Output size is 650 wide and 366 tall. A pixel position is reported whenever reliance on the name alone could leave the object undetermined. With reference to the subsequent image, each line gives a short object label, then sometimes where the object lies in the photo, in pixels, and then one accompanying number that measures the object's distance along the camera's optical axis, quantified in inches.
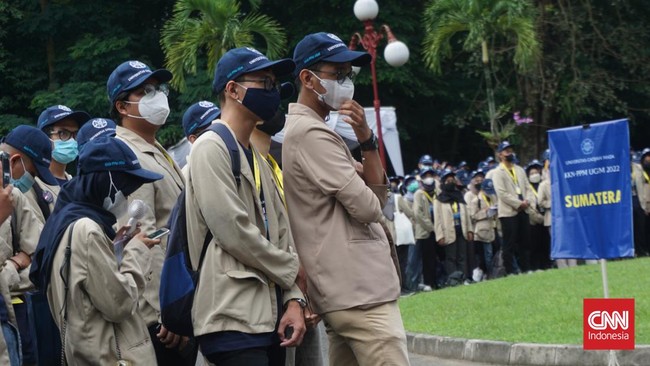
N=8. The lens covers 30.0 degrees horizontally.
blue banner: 414.3
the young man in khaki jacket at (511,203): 858.8
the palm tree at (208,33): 1044.5
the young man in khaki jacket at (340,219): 228.1
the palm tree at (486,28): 1127.0
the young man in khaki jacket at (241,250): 201.6
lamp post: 869.8
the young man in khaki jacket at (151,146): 242.8
